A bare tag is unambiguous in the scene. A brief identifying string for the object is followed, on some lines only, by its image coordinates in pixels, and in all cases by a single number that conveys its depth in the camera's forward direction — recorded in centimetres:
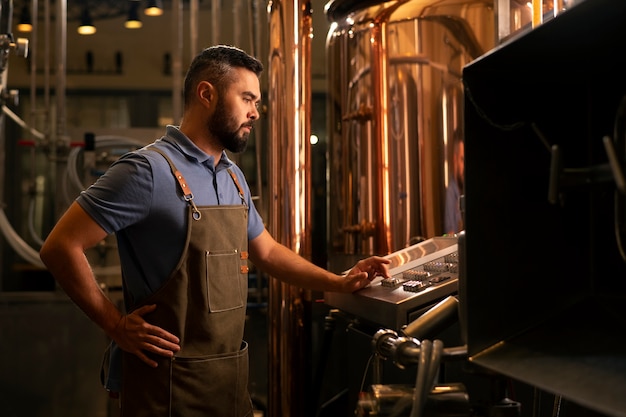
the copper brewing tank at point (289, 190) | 270
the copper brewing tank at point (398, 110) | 228
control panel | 167
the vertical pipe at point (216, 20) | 353
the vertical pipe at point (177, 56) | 367
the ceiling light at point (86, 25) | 529
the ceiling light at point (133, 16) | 509
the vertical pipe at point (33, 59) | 407
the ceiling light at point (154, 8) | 542
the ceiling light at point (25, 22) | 535
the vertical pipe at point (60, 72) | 392
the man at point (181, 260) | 180
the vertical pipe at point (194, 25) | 386
